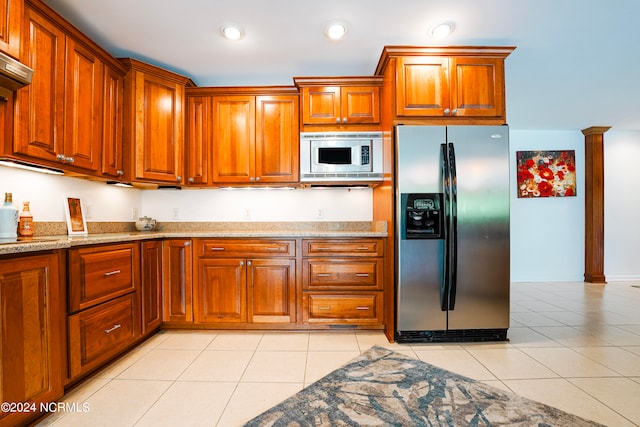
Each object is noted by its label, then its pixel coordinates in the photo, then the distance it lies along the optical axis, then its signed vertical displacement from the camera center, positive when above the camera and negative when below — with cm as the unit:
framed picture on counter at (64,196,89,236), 231 -1
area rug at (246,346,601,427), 145 -106
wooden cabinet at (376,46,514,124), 243 +109
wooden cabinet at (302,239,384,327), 261 -63
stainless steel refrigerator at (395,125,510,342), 235 -6
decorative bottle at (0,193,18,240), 171 -3
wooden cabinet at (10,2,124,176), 172 +81
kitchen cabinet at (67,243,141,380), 172 -61
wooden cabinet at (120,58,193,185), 257 +88
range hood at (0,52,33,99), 143 +74
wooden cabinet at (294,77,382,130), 281 +112
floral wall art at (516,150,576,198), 469 +66
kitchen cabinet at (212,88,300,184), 298 +86
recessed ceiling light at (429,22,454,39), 220 +146
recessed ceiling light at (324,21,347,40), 218 +145
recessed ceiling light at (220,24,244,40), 221 +145
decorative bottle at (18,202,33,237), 189 -6
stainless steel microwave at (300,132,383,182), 280 +57
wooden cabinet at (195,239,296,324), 264 -65
